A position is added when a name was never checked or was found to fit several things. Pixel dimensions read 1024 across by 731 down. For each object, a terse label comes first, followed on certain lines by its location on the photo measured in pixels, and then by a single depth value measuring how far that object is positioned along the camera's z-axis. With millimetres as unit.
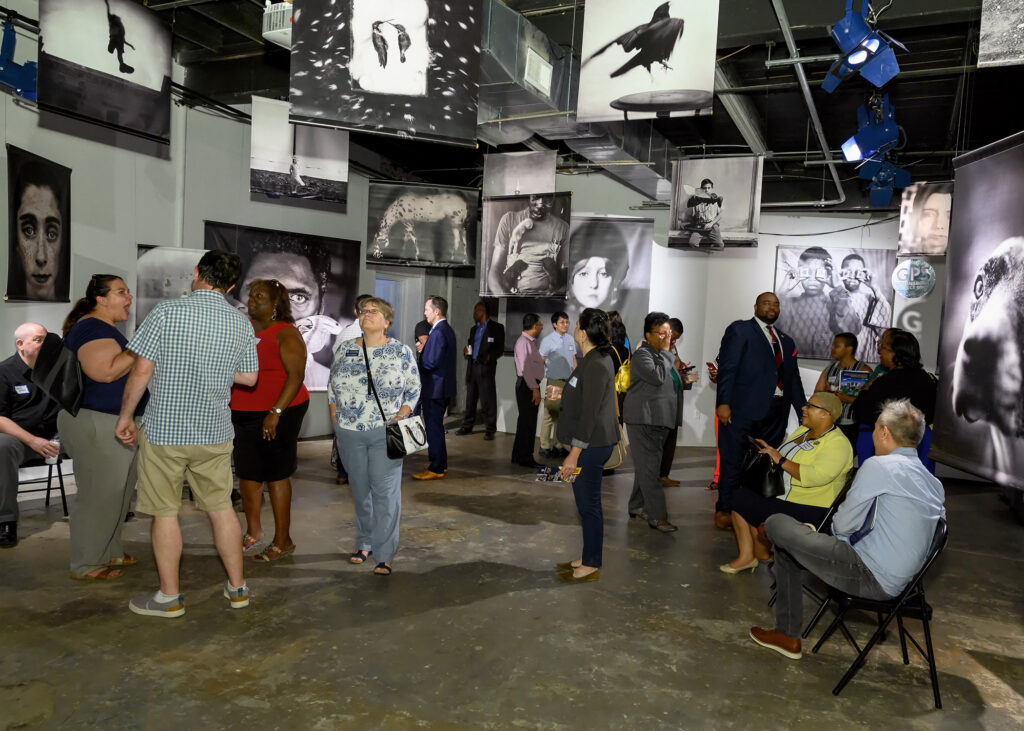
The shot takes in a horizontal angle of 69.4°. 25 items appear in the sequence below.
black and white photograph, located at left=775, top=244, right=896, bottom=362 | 10031
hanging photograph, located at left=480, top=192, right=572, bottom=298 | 7785
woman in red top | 4289
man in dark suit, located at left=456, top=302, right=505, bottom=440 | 9625
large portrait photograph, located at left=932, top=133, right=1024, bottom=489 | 2896
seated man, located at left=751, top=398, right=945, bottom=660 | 3027
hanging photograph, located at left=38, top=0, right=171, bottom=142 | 4871
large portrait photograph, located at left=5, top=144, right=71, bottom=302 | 5516
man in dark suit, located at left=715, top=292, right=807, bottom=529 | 5422
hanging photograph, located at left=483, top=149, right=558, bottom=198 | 7867
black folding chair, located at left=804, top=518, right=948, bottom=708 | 3098
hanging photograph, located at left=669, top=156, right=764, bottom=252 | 7387
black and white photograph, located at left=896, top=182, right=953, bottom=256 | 7793
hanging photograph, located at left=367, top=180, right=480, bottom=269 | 9383
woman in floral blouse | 4156
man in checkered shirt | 3352
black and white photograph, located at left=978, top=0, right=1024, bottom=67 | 3551
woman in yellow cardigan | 3896
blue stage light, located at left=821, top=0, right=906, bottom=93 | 4477
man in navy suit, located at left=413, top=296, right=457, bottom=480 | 7102
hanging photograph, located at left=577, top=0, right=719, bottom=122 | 4383
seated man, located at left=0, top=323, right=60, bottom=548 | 4570
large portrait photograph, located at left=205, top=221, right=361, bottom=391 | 8195
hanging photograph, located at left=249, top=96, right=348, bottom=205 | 7219
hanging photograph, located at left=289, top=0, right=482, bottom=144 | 4410
